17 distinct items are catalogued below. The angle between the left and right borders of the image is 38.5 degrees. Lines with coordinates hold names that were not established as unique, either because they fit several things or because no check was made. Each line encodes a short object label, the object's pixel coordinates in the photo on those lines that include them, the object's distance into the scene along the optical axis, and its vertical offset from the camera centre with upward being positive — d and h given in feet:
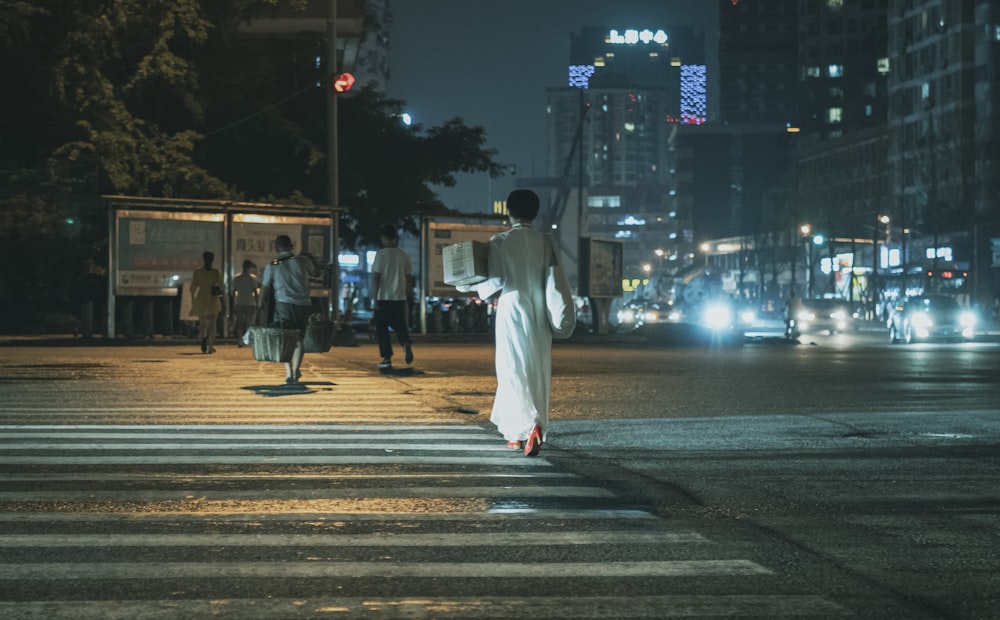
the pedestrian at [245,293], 87.71 +0.86
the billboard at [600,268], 121.39 +3.39
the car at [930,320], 142.20 -1.25
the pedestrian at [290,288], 55.11 +0.74
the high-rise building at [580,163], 175.94 +21.47
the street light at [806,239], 288.92 +15.41
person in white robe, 32.32 -0.44
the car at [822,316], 193.74 -1.14
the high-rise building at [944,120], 282.97 +44.56
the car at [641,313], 223.22 -0.91
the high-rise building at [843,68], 522.47 +88.86
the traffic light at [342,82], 108.88 +17.13
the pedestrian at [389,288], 62.13 +0.84
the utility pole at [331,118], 108.99 +14.49
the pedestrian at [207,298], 80.74 +0.51
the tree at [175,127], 107.55 +15.59
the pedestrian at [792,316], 142.41 -0.85
